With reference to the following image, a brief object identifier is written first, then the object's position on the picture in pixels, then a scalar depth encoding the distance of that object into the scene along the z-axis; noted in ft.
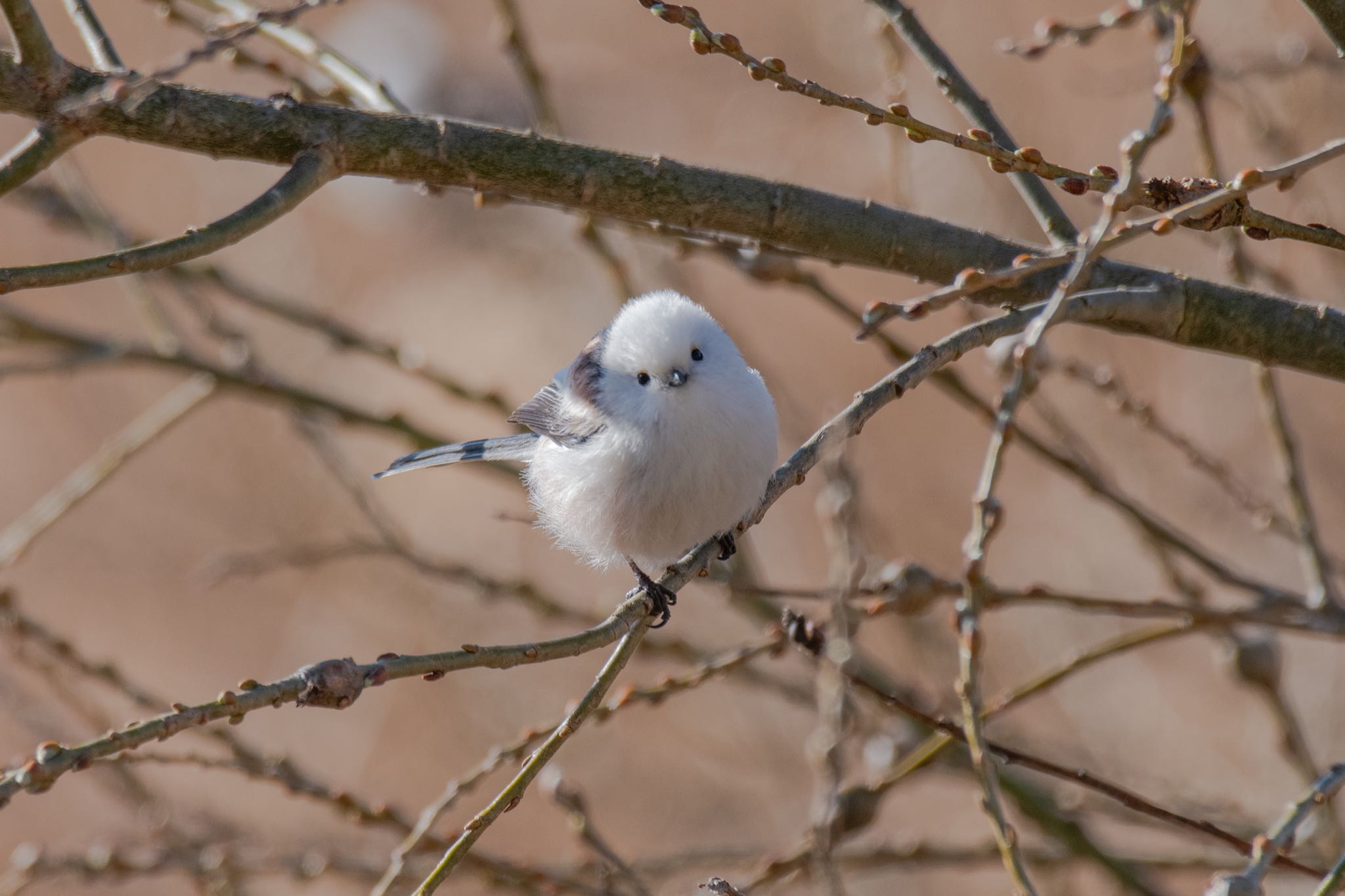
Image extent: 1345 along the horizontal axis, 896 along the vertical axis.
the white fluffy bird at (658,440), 16.15
